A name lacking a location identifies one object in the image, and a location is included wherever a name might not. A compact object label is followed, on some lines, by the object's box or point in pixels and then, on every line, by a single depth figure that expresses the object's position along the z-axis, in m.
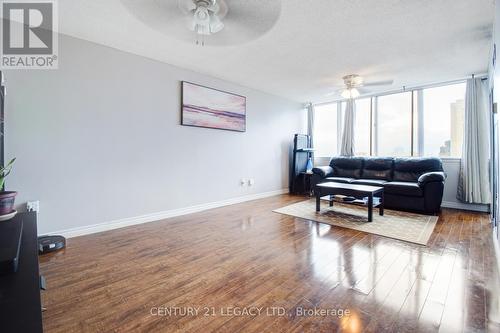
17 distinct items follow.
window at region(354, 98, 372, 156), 5.51
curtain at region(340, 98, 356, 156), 5.55
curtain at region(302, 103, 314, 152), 6.37
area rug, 2.92
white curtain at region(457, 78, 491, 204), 3.92
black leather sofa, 3.78
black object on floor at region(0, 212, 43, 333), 0.51
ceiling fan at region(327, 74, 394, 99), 3.85
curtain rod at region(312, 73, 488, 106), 4.02
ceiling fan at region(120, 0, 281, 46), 1.68
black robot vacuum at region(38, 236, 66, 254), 2.33
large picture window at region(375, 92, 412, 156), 4.94
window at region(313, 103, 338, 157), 6.17
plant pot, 1.39
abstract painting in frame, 3.86
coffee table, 3.37
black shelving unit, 5.73
